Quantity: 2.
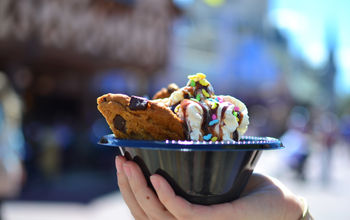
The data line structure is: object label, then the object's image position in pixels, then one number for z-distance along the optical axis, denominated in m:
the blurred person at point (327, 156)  8.27
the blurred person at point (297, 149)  8.50
